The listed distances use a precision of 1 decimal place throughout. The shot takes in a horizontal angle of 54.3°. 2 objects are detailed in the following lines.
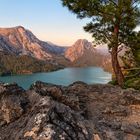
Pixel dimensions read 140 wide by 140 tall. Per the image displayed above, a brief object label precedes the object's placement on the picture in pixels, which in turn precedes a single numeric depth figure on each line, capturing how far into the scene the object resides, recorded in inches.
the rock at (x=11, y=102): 176.2
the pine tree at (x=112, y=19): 403.6
